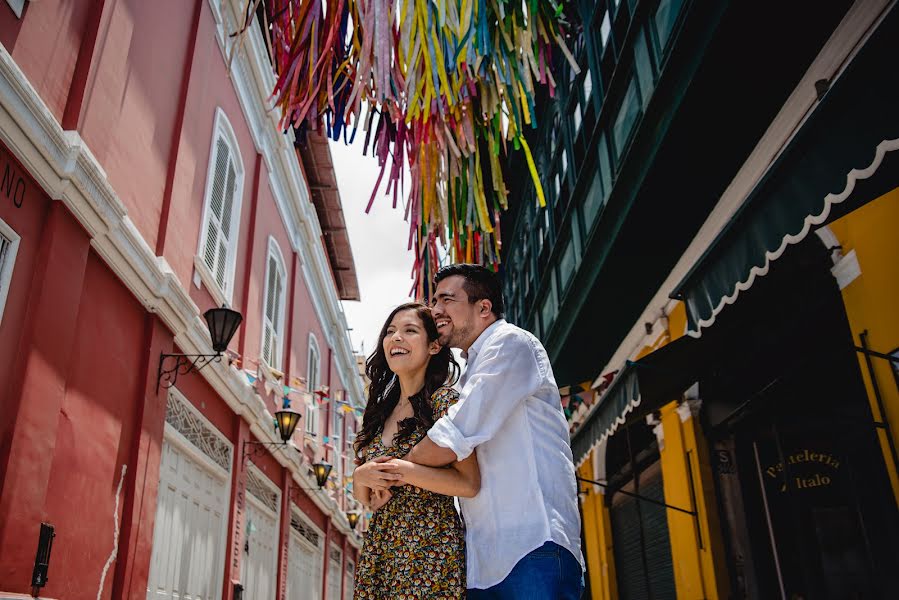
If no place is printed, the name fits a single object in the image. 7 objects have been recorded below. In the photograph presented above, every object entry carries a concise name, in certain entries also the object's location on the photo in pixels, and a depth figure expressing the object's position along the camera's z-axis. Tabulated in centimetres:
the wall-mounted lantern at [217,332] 750
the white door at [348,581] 2398
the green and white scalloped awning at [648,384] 587
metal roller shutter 848
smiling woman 202
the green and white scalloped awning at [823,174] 277
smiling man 192
